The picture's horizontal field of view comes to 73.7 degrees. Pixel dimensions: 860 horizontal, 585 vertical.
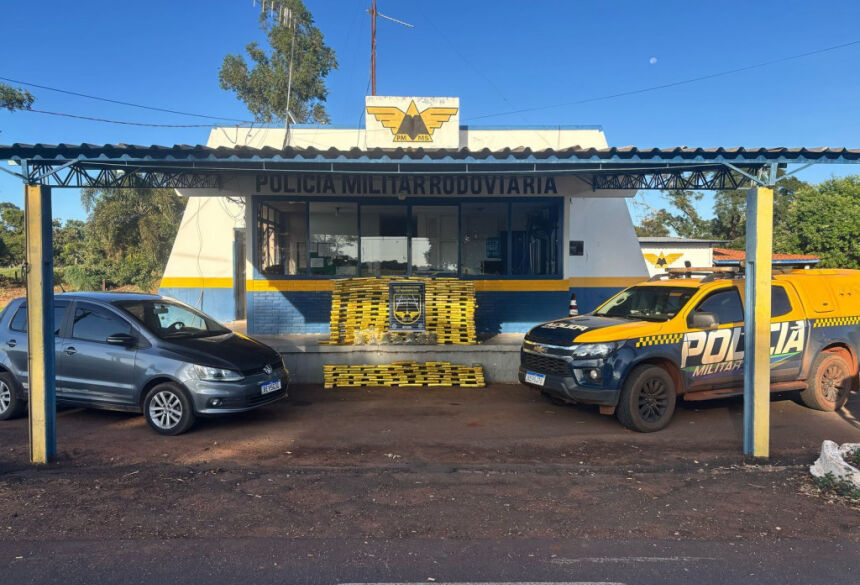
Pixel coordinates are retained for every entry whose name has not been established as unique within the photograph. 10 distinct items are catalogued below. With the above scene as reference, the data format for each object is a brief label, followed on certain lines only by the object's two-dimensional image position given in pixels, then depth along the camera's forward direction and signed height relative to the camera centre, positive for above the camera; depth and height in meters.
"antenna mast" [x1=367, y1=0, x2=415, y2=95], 22.87 +9.26
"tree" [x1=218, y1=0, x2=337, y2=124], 34.69 +12.66
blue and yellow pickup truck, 6.97 -0.87
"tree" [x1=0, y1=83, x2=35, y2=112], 21.92 +6.90
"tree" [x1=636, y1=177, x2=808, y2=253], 38.75 +4.40
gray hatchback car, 6.82 -1.07
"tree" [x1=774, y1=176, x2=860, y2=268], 25.47 +2.52
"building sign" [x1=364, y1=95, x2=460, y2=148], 12.82 +3.50
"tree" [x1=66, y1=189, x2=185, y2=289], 31.16 +2.31
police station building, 12.62 +1.04
